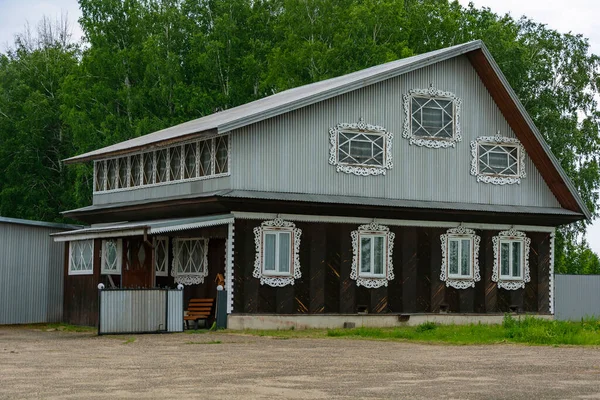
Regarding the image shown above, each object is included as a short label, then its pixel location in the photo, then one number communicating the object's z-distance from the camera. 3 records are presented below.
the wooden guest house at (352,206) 32.75
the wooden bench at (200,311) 32.84
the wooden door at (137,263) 35.72
